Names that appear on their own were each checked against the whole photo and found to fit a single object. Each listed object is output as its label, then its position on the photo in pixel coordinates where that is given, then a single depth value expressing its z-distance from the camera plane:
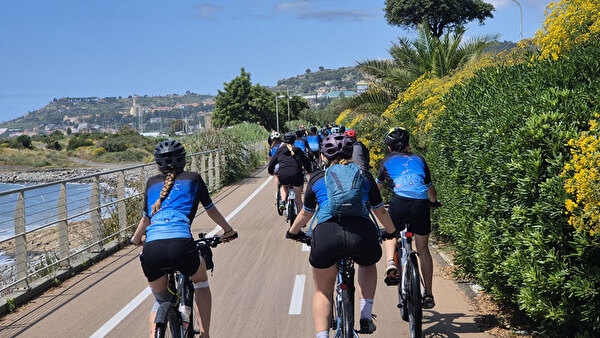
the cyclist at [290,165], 11.61
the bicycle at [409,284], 5.21
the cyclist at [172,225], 4.25
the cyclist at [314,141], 18.59
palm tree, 21.86
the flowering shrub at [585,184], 3.76
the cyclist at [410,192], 5.93
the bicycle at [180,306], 4.04
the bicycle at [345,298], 4.24
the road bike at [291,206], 11.75
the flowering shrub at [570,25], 9.84
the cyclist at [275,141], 13.34
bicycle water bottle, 4.54
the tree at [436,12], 55.00
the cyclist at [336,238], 4.16
